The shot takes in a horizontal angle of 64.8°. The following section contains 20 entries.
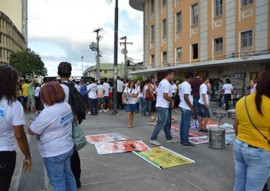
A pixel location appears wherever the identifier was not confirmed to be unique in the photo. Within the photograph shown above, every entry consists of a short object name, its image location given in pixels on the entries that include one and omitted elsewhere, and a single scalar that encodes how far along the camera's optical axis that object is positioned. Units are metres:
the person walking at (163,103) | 5.06
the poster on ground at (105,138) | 5.70
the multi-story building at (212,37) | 14.25
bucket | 4.96
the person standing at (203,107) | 6.48
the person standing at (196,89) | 7.09
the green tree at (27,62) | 42.83
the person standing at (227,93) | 11.65
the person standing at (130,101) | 7.45
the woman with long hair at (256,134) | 2.08
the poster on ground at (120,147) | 4.86
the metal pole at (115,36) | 10.53
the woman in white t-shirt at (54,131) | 2.21
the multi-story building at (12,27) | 55.96
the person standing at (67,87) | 3.01
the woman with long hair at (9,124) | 2.04
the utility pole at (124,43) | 36.75
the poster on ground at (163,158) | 4.09
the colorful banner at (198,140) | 5.49
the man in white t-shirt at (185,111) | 5.06
